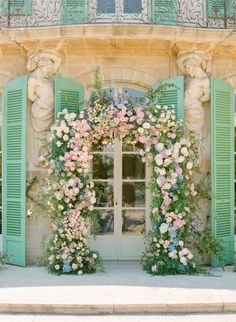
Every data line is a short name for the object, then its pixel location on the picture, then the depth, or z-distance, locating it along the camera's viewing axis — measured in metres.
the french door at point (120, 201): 8.19
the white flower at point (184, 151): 7.20
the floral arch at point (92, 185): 7.14
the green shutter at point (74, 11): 7.86
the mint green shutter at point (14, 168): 7.60
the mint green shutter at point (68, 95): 7.54
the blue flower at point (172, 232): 7.14
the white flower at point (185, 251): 7.10
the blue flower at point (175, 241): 7.16
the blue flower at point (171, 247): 7.13
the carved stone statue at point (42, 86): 7.64
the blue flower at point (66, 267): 7.05
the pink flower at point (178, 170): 7.17
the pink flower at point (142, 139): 7.20
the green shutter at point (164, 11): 7.83
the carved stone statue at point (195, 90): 7.66
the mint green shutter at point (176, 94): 7.53
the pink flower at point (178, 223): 7.12
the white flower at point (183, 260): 7.05
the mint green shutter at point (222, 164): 7.68
